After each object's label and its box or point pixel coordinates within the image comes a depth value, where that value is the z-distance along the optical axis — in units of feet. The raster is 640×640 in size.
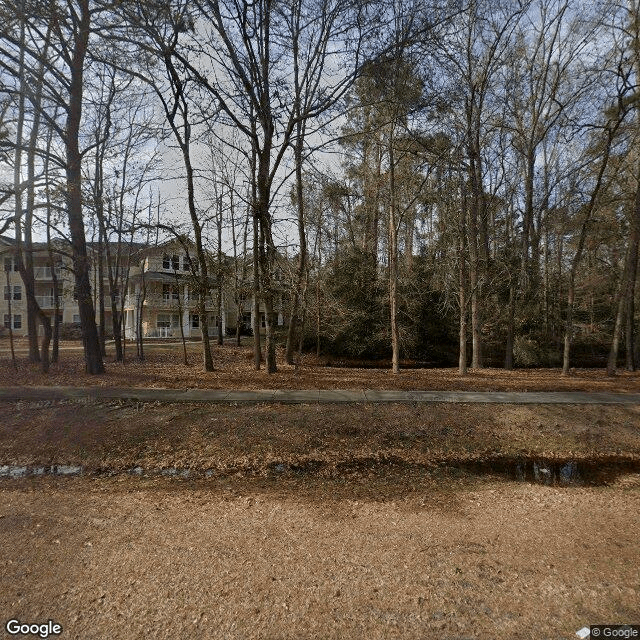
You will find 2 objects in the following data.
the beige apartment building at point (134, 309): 113.19
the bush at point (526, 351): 63.26
